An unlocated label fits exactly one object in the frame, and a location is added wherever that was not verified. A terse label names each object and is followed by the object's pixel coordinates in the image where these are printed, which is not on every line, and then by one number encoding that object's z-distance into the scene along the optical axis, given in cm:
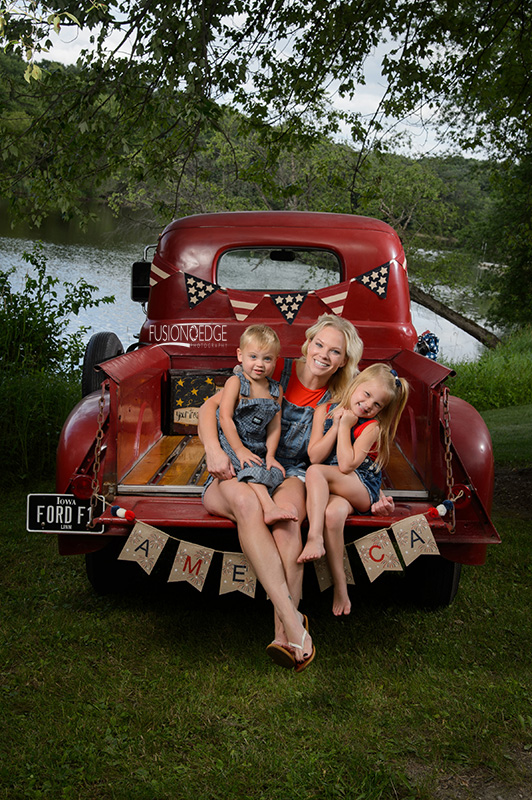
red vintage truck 282
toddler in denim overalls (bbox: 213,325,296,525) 299
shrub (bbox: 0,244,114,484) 604
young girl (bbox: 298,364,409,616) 274
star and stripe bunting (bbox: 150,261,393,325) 423
